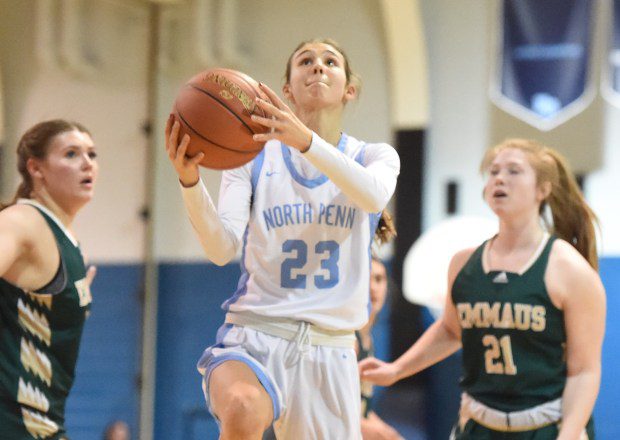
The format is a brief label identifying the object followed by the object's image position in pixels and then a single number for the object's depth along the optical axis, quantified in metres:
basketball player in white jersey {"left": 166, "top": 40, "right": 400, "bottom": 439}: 5.76
